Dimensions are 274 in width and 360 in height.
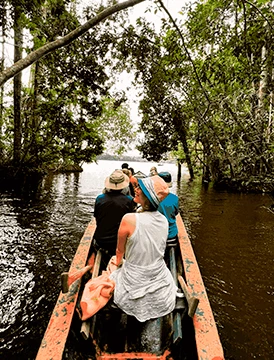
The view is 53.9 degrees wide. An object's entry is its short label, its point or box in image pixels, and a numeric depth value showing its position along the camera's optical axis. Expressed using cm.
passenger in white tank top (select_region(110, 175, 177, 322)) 242
